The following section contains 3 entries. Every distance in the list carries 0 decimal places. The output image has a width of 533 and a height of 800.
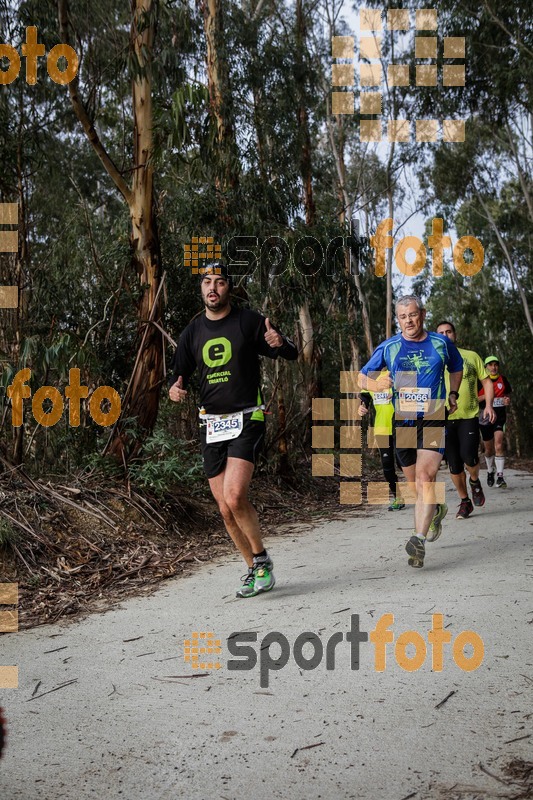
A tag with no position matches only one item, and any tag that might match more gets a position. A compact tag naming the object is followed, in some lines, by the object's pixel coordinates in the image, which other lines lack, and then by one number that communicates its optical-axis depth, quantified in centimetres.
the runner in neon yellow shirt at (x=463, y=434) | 900
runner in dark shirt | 583
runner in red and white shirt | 1268
